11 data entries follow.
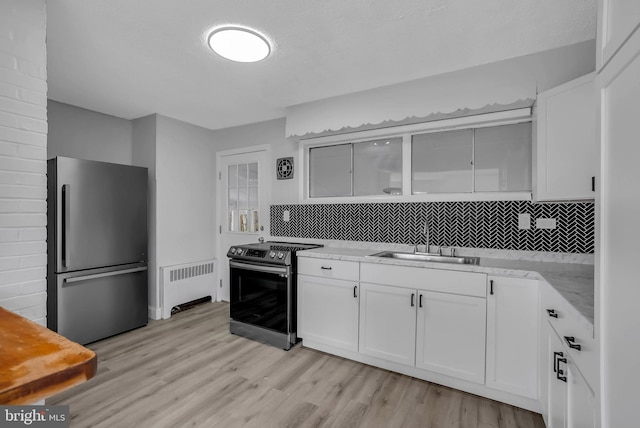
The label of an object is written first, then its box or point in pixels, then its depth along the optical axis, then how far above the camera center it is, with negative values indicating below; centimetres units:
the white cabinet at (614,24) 71 +49
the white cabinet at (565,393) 102 -72
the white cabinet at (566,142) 177 +44
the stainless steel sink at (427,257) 244 -39
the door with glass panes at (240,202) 383 +14
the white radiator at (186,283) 352 -90
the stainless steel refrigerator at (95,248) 262 -35
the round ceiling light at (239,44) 188 +111
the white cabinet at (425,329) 204 -86
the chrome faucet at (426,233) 264 -19
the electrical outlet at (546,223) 224 -8
